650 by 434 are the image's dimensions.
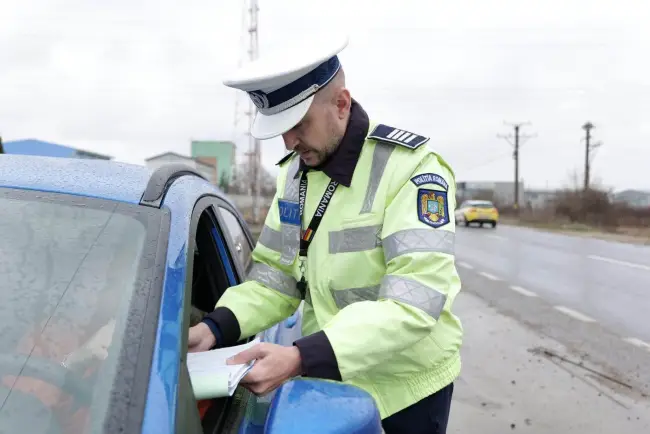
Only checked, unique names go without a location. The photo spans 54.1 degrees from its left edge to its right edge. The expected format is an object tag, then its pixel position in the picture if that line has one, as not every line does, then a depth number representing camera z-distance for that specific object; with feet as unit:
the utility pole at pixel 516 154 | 164.35
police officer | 5.10
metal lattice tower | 102.68
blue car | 3.99
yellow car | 102.17
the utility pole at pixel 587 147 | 137.08
